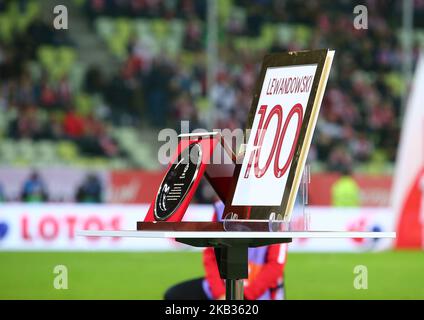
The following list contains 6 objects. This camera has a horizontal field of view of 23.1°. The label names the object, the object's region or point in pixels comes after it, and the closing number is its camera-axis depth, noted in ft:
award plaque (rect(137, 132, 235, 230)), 13.80
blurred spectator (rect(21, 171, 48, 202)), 70.08
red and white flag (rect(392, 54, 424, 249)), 71.05
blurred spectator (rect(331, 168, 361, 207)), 71.46
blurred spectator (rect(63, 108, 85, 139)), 80.79
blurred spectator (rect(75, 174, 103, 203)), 71.36
